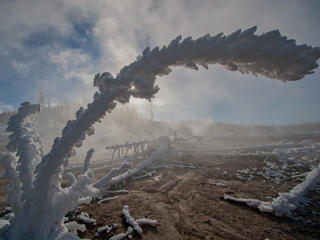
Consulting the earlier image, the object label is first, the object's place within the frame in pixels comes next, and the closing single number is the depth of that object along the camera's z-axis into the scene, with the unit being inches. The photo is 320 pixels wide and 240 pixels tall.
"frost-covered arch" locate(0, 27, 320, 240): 92.4
